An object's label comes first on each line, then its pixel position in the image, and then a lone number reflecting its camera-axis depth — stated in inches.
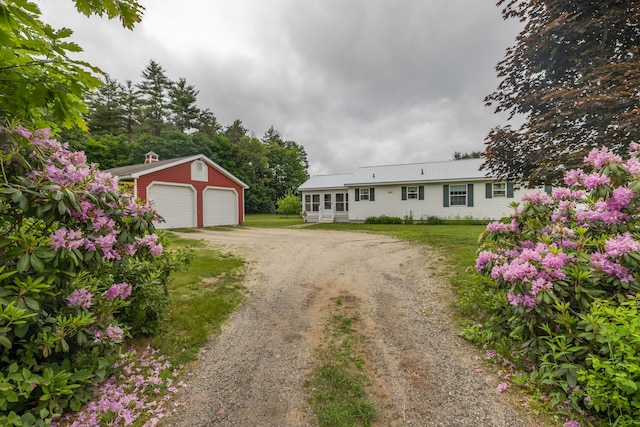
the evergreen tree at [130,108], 1360.7
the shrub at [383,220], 678.5
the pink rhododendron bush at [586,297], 69.9
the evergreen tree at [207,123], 1498.2
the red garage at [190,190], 515.2
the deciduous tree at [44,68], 68.5
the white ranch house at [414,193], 627.8
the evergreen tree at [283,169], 1583.4
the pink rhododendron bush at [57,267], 65.4
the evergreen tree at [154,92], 1390.3
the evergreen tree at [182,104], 1427.2
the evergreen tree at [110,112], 1259.8
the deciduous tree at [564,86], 171.0
